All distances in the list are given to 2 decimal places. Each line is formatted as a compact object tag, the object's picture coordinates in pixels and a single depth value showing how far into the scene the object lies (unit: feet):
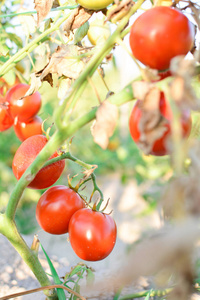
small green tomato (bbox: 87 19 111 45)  2.06
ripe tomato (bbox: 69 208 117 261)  2.15
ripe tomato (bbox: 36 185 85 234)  2.25
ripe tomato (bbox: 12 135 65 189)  2.08
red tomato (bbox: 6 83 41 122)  2.70
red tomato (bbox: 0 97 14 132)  2.94
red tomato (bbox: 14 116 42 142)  2.78
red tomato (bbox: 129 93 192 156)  1.12
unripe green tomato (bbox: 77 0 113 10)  1.61
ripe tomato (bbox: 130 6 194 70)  1.18
